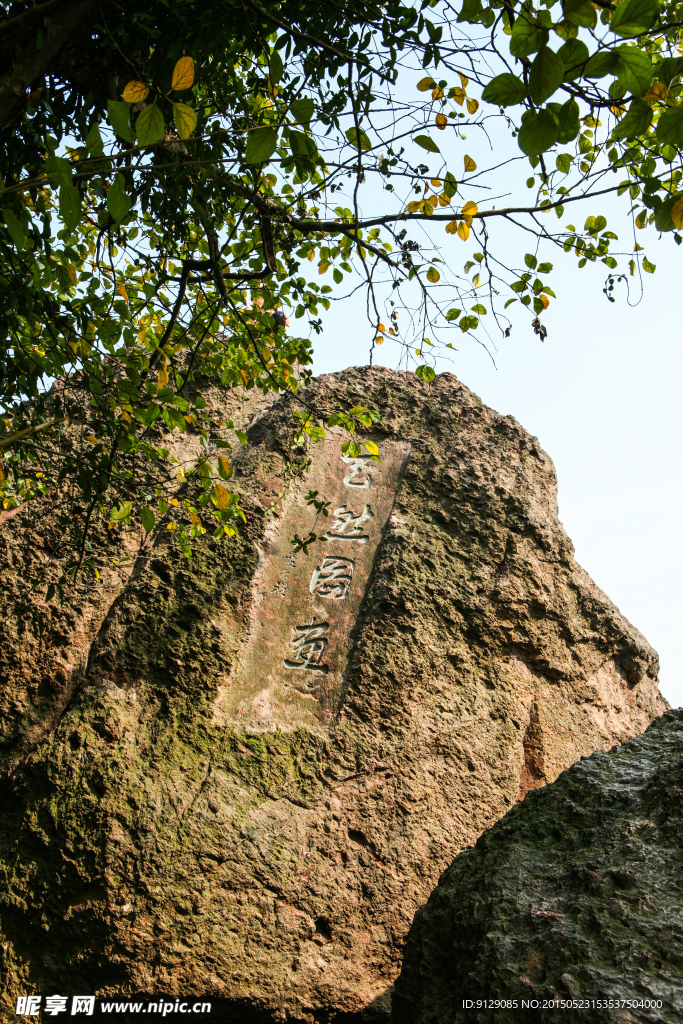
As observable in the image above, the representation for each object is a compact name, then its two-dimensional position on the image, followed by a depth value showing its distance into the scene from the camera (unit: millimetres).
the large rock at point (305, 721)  3227
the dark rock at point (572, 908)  2240
